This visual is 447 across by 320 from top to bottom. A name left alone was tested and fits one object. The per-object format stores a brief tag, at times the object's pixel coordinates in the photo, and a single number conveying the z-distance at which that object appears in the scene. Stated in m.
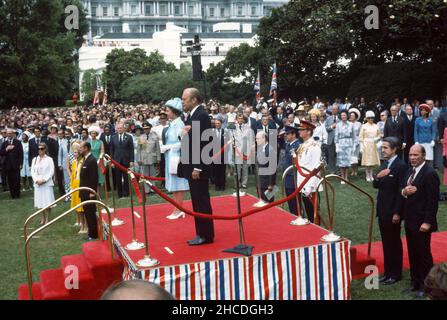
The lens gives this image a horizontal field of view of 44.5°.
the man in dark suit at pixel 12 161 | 14.61
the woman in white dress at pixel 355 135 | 14.48
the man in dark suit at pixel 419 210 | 6.19
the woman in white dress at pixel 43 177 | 10.91
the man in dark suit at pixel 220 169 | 13.80
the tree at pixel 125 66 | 59.56
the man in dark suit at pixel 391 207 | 6.73
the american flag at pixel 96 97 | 31.03
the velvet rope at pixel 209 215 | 6.28
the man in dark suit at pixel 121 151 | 13.52
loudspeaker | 16.64
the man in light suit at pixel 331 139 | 15.20
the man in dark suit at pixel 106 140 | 14.16
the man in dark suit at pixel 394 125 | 14.26
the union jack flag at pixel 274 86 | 20.23
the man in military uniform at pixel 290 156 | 8.90
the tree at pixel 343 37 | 22.50
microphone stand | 6.38
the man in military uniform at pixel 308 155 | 8.27
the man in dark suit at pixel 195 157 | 6.57
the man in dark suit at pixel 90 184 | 9.32
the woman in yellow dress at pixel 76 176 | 9.60
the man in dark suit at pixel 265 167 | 10.78
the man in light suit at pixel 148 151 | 13.84
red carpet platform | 6.08
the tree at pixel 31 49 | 31.30
